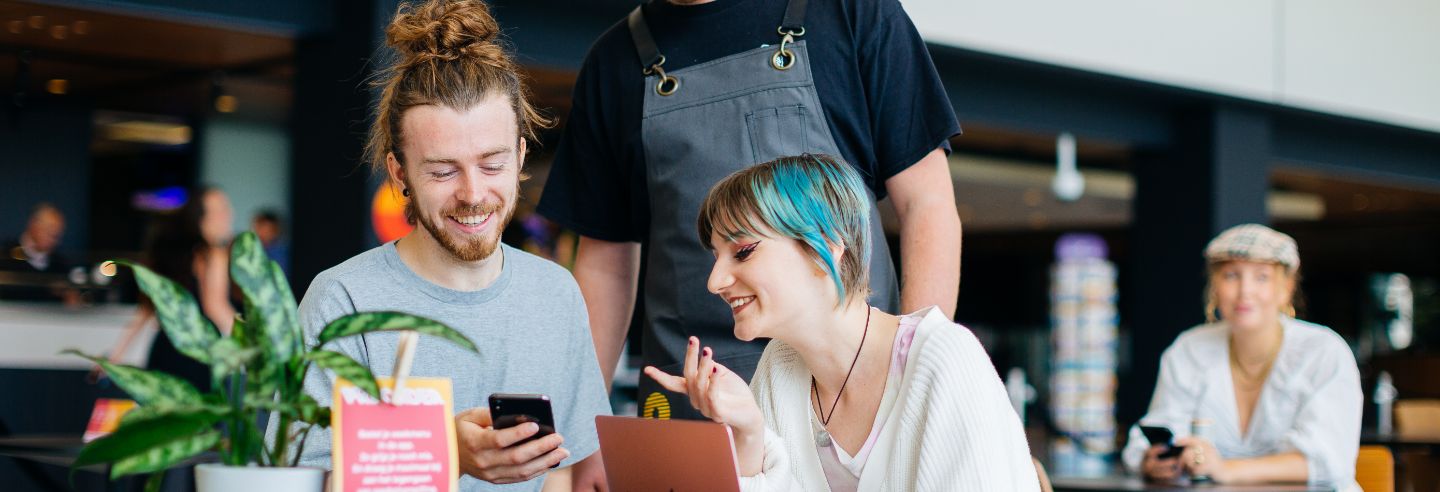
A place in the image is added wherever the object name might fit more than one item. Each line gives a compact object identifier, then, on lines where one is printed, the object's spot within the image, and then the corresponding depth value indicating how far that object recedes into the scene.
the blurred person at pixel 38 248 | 9.84
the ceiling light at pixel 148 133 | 11.30
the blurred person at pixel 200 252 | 5.86
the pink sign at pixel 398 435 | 1.14
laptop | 1.40
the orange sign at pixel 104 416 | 3.22
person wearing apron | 2.00
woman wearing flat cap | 3.47
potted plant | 1.08
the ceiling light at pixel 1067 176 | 9.82
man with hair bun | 1.62
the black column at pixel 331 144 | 5.80
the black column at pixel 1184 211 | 8.90
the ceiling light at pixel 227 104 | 9.61
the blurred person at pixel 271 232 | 9.86
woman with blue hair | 1.53
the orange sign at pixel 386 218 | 5.80
